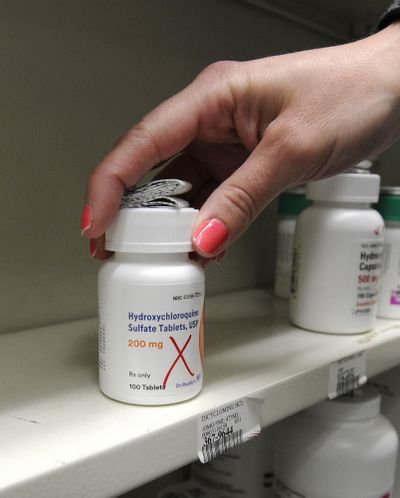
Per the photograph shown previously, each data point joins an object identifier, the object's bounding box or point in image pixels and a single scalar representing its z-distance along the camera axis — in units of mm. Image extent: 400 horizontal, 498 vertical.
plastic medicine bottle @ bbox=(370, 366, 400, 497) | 746
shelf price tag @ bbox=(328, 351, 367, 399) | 478
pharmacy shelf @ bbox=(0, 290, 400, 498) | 301
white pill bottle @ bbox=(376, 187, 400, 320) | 631
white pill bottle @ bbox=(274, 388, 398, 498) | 575
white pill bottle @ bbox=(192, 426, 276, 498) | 632
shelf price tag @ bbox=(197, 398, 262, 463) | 364
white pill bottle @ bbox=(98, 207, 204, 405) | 349
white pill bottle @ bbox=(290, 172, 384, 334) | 533
